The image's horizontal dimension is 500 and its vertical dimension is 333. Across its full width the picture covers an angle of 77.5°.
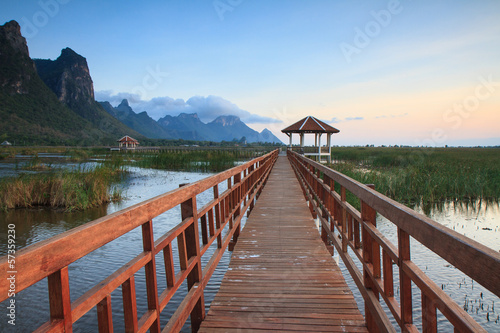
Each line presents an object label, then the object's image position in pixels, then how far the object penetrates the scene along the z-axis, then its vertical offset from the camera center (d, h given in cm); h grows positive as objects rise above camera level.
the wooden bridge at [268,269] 98 -76
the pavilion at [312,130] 2467 +147
